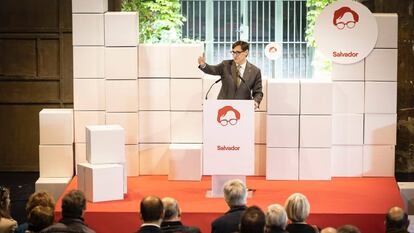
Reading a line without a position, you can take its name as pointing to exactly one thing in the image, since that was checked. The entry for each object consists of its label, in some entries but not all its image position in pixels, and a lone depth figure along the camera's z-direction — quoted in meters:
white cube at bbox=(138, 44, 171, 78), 14.77
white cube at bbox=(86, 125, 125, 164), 13.11
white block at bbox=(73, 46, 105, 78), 14.69
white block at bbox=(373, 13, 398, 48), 14.52
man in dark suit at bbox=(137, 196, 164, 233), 8.59
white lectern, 12.73
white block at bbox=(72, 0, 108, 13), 14.55
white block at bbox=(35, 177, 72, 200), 14.43
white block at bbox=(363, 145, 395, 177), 14.85
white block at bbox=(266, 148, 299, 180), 14.55
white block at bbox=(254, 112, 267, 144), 14.95
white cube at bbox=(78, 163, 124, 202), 12.87
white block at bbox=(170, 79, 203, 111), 14.84
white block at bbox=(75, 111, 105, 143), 14.82
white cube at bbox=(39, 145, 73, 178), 14.84
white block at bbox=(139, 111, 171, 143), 14.93
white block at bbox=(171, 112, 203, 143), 14.93
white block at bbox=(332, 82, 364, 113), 14.70
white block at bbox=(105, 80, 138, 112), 14.61
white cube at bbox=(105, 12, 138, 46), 14.52
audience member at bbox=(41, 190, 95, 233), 9.13
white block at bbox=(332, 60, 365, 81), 14.65
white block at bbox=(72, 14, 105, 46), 14.60
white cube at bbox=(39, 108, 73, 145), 14.79
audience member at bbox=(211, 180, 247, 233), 9.60
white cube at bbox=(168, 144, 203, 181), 14.48
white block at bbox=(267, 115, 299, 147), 14.49
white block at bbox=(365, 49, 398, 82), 14.59
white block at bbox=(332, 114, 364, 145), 14.77
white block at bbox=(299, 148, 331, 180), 14.56
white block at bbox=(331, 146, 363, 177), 14.86
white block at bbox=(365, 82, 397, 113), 14.71
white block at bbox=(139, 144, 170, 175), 15.02
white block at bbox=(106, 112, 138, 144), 14.69
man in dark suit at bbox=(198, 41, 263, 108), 13.52
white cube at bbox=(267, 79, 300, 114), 14.43
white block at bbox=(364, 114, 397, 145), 14.79
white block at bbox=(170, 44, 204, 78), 14.74
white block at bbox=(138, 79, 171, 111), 14.84
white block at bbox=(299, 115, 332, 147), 14.49
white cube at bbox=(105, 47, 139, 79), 14.55
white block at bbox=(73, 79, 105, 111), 14.76
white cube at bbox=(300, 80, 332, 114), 14.44
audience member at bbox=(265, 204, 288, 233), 8.73
